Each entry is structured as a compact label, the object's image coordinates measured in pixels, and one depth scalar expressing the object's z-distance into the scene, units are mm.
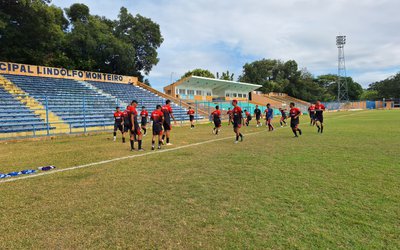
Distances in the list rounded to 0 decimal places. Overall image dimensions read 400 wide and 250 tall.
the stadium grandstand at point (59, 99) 15953
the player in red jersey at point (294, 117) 13303
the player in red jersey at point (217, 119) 15828
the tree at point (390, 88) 79750
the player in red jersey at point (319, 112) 15320
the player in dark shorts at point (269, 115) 17972
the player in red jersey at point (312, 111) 19050
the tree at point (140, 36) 39312
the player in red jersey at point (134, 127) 10154
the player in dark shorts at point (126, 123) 10530
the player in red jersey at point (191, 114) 21672
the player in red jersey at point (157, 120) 10223
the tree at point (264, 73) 69438
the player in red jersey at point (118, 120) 13927
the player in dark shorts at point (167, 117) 11552
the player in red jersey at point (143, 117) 13820
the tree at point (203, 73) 63088
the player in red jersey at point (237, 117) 11820
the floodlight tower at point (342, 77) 69688
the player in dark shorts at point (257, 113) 22964
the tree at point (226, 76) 70875
